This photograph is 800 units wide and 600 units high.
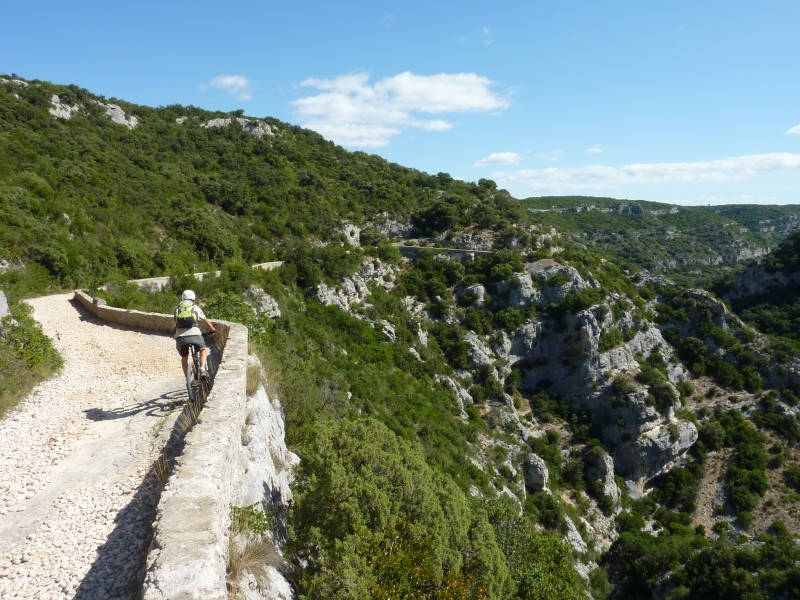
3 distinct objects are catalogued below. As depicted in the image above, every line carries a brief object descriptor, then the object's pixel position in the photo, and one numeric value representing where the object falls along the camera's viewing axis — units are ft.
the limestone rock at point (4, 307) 32.04
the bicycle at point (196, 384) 21.77
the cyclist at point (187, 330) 21.97
